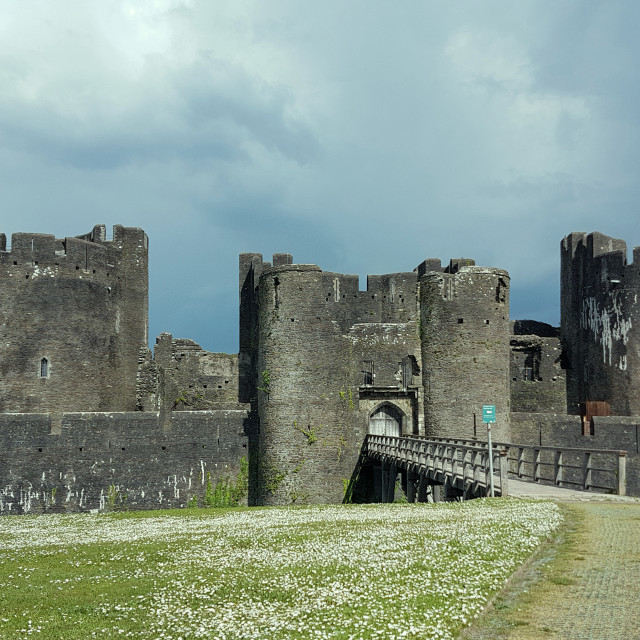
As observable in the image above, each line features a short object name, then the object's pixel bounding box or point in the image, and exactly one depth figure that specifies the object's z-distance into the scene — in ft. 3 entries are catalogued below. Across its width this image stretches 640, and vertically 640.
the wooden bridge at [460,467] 72.59
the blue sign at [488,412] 78.18
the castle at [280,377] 121.60
